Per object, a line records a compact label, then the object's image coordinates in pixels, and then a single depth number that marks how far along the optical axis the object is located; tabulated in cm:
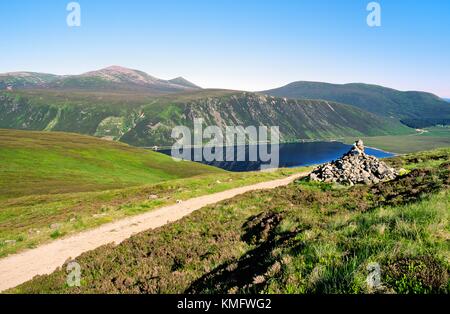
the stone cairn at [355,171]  3125
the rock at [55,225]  2717
